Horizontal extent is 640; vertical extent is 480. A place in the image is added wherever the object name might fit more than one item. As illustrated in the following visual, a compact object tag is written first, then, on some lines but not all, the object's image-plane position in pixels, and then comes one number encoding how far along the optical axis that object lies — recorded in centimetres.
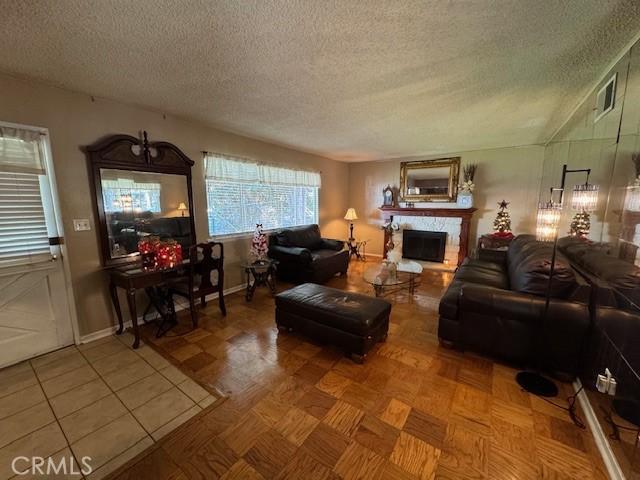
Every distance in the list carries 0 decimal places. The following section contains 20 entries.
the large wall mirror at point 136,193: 251
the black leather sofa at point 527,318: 182
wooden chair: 275
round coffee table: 333
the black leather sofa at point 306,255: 392
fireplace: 525
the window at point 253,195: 358
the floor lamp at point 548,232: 183
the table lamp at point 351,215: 592
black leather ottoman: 212
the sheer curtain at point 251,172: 348
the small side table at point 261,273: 348
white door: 206
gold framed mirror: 501
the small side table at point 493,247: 383
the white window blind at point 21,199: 204
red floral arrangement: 254
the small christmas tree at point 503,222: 448
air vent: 190
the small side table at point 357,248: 585
